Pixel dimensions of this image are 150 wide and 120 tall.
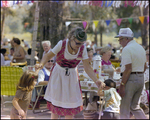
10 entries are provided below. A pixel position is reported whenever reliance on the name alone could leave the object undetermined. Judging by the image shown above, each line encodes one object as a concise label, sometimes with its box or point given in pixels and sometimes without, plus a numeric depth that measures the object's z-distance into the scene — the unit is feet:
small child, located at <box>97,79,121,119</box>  23.97
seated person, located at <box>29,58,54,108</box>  27.08
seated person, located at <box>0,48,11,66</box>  43.02
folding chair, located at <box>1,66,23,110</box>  26.71
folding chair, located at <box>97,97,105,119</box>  23.46
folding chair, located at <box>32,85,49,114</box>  27.85
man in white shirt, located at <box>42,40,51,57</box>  31.13
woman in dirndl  17.35
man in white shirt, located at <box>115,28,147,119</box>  19.74
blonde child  17.88
